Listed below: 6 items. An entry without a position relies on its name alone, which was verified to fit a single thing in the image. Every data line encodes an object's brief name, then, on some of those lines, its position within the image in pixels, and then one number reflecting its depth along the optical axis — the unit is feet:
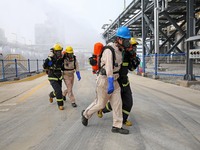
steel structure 30.30
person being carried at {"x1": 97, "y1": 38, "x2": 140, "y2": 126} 12.99
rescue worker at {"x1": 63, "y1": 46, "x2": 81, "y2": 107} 18.70
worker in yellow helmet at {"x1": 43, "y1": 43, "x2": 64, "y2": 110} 17.98
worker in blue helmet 11.60
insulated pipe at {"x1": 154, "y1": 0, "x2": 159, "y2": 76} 42.88
